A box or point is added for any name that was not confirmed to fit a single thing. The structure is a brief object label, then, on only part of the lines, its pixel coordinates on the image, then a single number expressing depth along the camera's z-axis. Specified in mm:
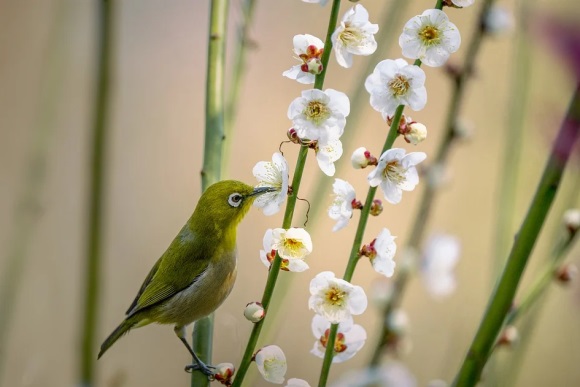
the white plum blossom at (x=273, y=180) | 2868
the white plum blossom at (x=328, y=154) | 2867
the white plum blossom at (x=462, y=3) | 2865
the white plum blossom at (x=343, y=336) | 2910
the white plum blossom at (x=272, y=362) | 2885
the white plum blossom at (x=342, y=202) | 2882
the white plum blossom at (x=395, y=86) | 2865
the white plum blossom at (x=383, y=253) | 2869
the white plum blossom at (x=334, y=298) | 2870
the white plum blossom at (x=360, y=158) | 2897
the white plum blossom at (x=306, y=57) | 2863
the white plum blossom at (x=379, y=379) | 2891
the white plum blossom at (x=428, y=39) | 2877
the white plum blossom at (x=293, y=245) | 2866
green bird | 3057
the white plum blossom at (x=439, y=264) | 3138
